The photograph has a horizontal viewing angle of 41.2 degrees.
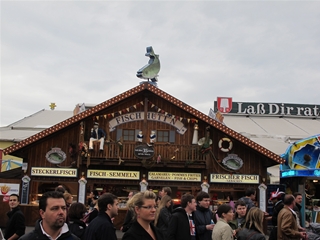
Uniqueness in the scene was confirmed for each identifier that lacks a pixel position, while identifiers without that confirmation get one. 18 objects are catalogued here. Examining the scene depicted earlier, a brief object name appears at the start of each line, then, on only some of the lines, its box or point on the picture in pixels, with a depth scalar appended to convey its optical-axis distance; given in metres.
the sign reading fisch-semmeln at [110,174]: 19.39
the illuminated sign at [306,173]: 19.67
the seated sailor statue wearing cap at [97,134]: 19.16
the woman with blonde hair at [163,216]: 7.56
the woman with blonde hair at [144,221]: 4.25
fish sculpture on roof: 21.39
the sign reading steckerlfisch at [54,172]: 19.27
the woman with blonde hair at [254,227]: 5.53
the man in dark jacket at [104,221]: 4.93
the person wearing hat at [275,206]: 7.12
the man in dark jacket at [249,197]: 8.09
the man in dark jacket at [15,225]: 6.79
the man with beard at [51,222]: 3.79
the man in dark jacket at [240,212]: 7.02
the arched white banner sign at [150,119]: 20.09
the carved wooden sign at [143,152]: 18.67
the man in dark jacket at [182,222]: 6.29
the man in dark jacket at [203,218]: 7.00
